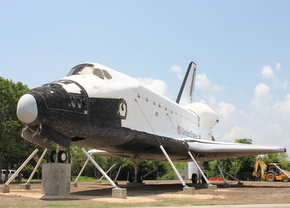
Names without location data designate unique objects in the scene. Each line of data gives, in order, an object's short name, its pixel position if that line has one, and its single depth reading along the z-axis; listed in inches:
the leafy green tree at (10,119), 843.4
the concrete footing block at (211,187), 468.8
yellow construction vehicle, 1041.6
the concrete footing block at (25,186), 432.8
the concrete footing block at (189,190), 403.9
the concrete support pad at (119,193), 324.8
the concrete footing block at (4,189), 371.6
